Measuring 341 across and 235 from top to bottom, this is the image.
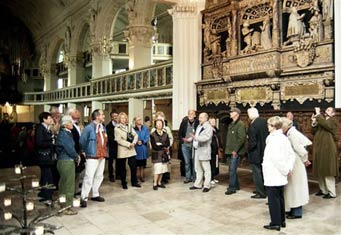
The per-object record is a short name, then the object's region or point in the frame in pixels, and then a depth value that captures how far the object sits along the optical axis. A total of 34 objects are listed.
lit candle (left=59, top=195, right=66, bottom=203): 3.36
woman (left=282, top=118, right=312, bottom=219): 4.52
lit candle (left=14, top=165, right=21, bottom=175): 3.61
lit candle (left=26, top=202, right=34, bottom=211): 3.22
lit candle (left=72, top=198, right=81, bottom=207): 3.34
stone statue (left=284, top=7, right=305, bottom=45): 7.89
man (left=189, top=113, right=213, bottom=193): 6.37
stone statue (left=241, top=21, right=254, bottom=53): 9.02
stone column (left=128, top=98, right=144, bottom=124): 15.17
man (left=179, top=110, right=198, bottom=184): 7.25
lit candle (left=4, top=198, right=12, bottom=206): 3.19
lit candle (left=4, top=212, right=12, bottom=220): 3.13
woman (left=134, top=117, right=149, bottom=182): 7.53
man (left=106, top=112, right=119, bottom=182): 7.47
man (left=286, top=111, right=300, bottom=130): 6.56
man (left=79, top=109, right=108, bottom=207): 5.48
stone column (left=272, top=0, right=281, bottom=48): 8.30
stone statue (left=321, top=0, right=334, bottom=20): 7.19
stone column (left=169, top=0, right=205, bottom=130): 10.55
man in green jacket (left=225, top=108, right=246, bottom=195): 6.25
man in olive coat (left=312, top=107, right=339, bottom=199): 5.75
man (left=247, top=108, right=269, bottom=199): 5.80
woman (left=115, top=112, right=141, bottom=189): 6.69
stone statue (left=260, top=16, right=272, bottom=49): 8.55
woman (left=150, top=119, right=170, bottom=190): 6.70
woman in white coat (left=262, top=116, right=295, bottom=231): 4.09
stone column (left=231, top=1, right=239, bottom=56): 9.43
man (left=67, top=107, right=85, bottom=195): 5.85
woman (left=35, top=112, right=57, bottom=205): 5.50
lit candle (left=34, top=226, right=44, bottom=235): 2.88
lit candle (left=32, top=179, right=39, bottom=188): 3.69
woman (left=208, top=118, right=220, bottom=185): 7.00
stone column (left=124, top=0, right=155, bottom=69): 14.65
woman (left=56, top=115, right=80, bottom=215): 5.02
